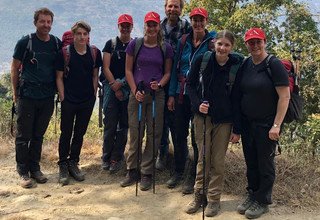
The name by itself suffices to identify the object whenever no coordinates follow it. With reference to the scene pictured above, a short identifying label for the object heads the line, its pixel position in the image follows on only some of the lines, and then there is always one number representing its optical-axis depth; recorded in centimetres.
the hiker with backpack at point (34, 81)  578
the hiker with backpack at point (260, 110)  448
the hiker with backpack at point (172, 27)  584
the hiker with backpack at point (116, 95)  603
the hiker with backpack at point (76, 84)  582
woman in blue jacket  516
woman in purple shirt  553
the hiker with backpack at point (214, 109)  480
